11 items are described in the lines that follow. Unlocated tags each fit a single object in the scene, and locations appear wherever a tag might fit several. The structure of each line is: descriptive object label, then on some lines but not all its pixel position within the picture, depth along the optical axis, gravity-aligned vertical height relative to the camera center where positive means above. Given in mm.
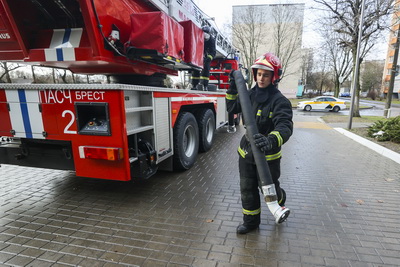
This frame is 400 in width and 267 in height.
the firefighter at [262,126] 2312 -398
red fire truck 2814 -33
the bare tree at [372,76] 53906 +1852
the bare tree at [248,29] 25000 +6292
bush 6838 -1433
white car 20172 -1609
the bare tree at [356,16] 10078 +3066
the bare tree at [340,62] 24772 +2548
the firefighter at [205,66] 5837 +573
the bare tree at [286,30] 24578 +6152
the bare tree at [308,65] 37406 +3610
